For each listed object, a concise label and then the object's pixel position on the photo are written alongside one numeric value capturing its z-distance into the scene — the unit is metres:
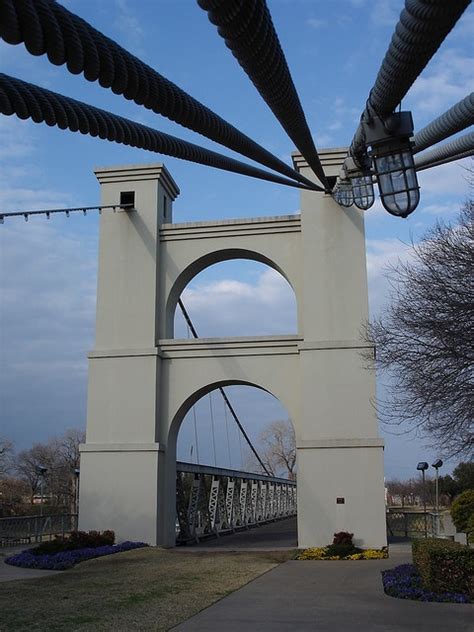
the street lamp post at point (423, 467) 22.55
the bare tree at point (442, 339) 11.45
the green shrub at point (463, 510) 20.84
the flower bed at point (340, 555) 17.41
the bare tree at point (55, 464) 55.81
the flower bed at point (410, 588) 10.57
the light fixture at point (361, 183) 8.74
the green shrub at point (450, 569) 10.79
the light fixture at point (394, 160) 5.15
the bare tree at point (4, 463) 51.66
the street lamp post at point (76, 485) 28.84
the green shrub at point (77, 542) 17.22
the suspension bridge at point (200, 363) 19.08
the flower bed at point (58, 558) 15.96
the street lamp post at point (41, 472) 23.00
